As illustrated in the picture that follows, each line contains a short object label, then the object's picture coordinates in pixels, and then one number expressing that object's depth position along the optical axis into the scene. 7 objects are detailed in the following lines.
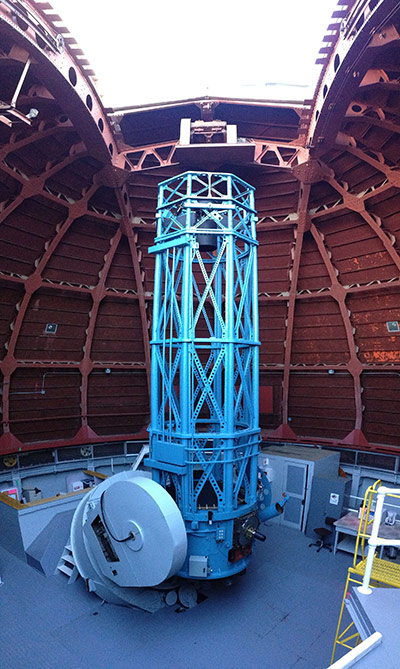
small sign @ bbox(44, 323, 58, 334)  15.87
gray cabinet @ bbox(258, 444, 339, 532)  13.49
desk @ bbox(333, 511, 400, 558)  11.23
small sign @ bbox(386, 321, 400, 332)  14.52
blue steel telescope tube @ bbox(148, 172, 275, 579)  8.74
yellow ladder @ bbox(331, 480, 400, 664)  4.88
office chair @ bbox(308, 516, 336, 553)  12.17
